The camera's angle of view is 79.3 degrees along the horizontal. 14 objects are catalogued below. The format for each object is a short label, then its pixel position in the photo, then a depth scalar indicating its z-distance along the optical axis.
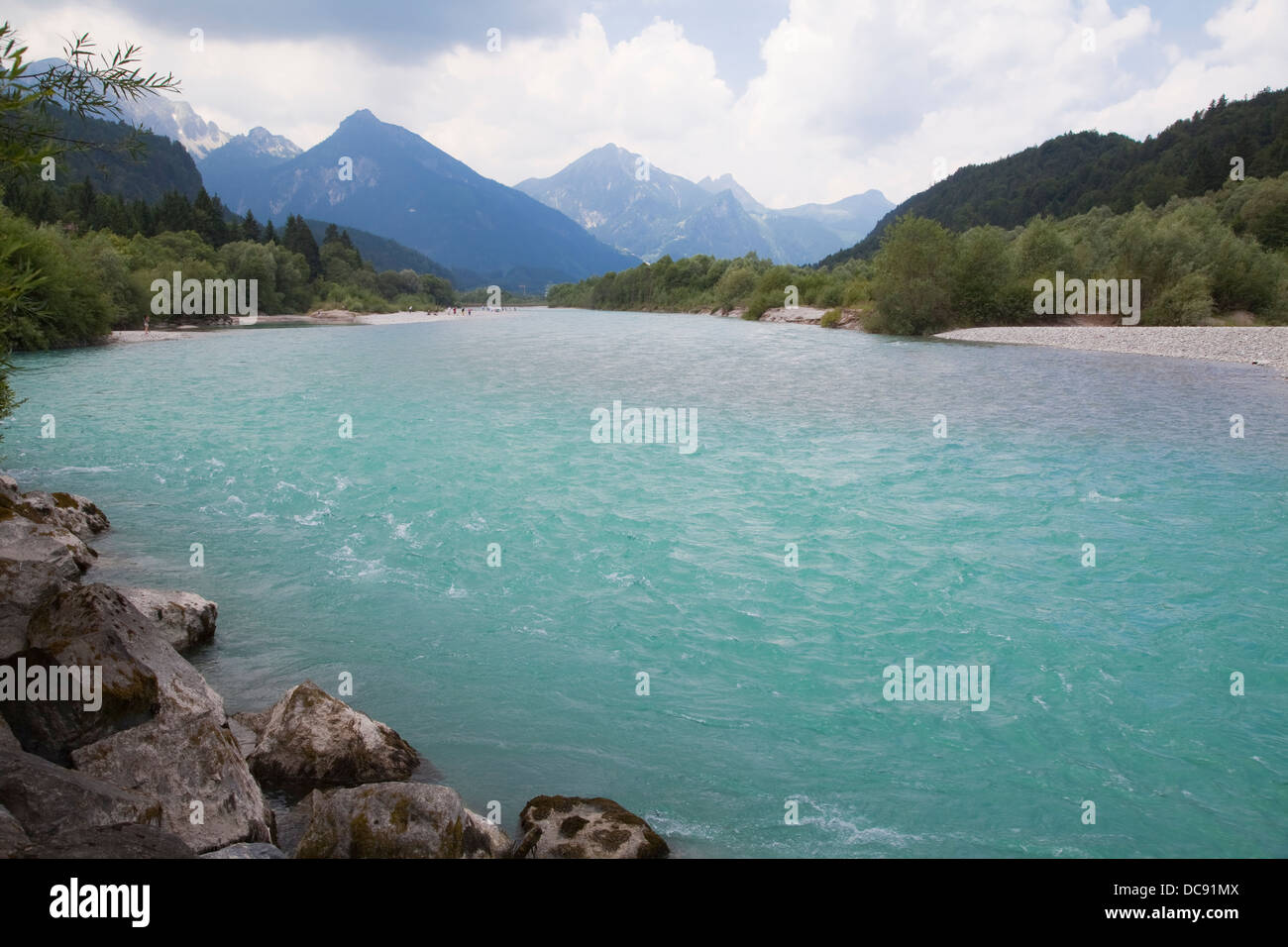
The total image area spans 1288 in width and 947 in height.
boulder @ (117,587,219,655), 10.13
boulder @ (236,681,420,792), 7.50
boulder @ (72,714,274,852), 6.12
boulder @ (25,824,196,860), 4.58
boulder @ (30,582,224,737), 6.97
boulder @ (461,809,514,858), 6.14
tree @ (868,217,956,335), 69.25
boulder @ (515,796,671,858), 6.22
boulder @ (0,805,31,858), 4.53
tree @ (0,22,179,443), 5.79
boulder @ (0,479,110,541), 12.66
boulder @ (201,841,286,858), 5.68
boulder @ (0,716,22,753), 5.92
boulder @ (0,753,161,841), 5.04
